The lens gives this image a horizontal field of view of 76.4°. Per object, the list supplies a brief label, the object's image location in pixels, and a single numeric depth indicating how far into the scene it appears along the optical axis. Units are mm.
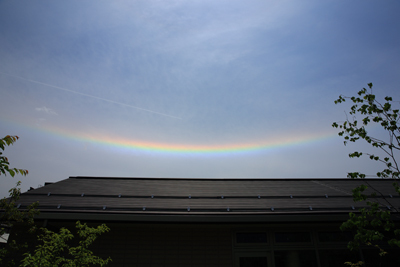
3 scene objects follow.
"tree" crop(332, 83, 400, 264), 4086
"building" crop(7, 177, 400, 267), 6934
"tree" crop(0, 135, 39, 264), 3484
